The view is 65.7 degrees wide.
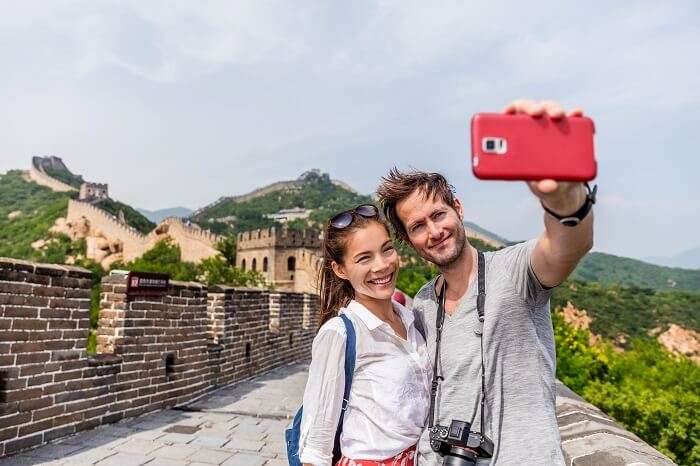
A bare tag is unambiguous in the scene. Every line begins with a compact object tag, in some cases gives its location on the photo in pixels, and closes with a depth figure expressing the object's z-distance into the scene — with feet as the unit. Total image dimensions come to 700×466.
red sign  19.80
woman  6.42
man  5.54
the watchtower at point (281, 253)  138.72
